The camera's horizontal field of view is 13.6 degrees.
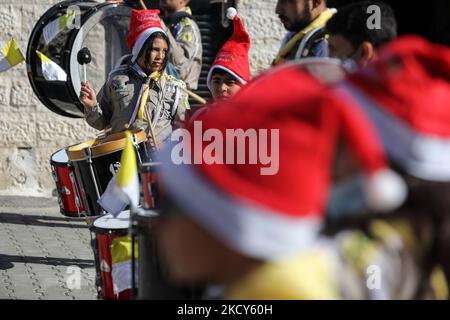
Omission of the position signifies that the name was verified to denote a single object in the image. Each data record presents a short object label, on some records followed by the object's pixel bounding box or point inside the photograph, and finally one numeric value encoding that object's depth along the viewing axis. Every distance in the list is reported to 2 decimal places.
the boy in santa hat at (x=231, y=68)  9.34
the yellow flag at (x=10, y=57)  11.84
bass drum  13.25
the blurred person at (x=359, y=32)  5.93
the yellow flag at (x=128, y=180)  5.49
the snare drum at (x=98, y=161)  10.27
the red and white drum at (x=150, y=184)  6.68
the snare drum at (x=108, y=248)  7.83
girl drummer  11.13
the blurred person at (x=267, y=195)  2.71
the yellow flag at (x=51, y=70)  13.23
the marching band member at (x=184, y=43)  13.33
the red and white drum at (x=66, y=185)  11.17
